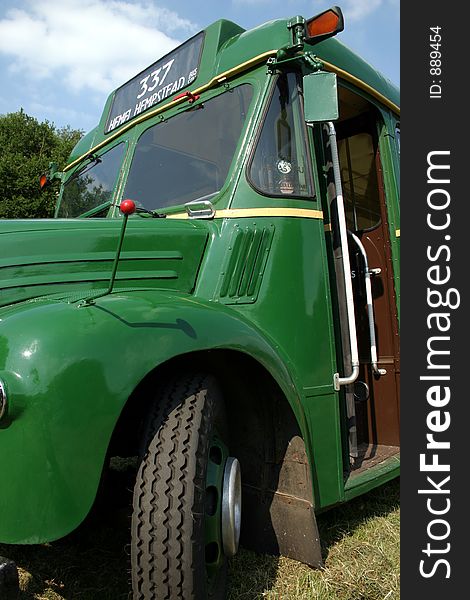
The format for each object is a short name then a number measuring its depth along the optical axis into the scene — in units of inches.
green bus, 66.6
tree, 569.6
